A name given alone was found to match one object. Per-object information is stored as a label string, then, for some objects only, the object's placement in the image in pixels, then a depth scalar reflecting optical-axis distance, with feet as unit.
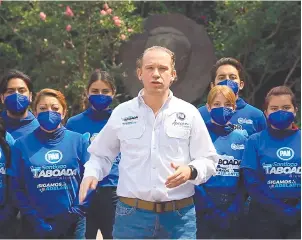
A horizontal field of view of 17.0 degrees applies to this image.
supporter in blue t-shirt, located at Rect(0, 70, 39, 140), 24.33
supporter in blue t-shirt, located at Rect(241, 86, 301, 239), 22.48
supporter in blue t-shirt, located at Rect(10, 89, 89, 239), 22.57
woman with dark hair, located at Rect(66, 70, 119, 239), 24.64
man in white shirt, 18.00
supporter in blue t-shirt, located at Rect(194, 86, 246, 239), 23.19
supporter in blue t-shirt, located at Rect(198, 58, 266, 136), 25.08
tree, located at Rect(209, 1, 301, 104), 44.04
